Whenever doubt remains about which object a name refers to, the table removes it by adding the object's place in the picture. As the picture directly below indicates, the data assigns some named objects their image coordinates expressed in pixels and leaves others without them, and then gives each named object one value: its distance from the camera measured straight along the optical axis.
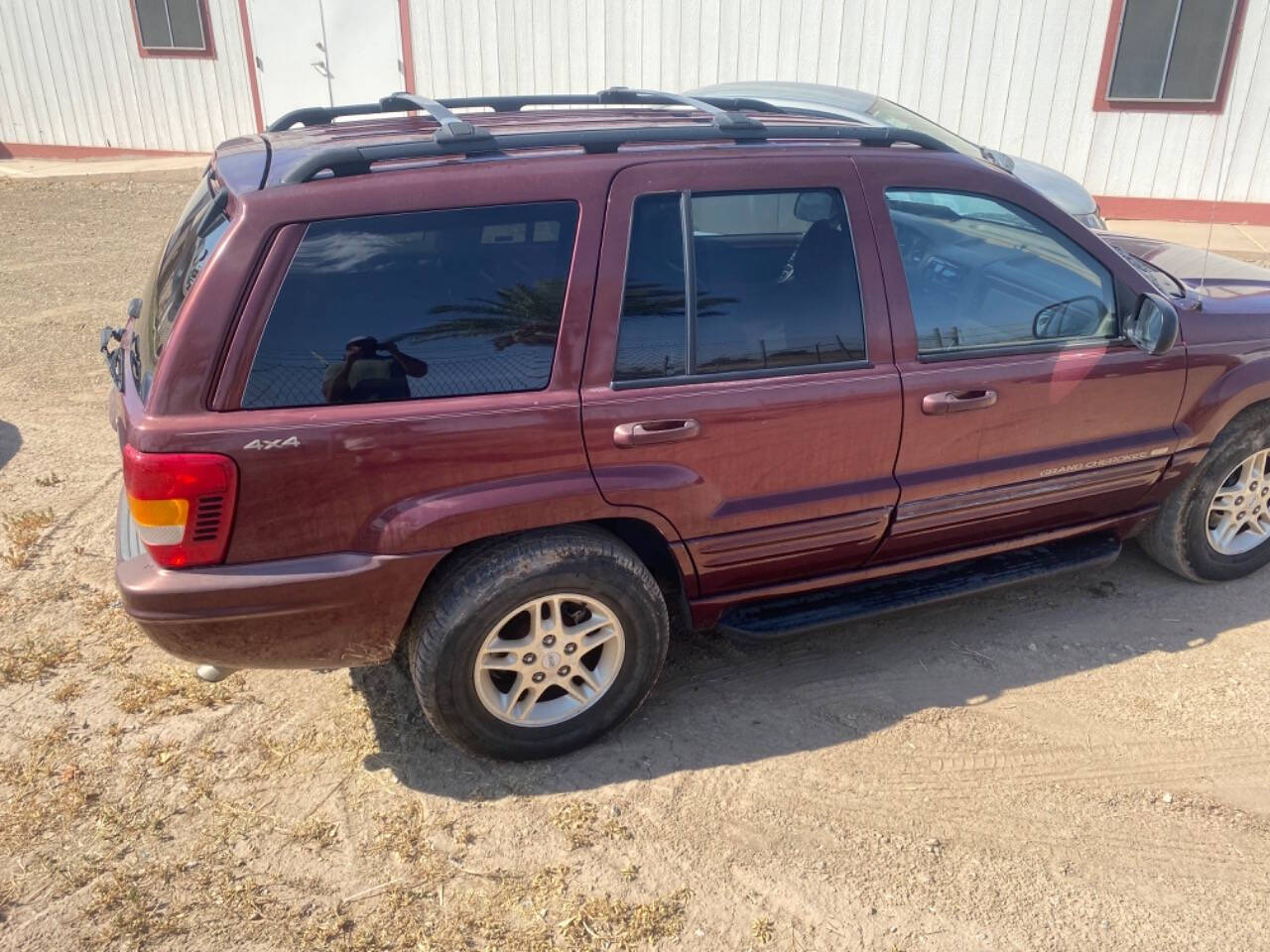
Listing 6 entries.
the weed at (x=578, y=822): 3.04
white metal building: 10.17
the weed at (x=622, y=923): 2.71
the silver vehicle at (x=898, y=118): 7.80
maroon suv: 2.78
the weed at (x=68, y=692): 3.56
